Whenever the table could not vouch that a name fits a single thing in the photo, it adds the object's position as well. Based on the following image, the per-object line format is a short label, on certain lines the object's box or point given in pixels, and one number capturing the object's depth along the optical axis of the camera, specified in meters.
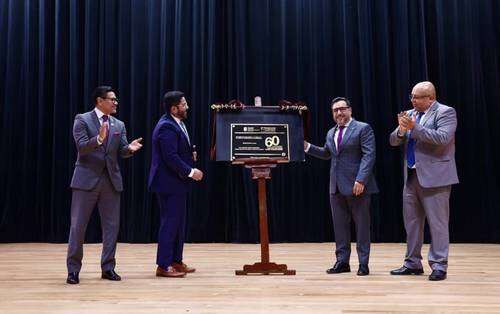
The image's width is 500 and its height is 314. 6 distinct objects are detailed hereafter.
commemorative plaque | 3.79
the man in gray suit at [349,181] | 3.70
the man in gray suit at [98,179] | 3.47
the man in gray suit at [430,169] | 3.41
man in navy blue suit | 3.64
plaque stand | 3.79
